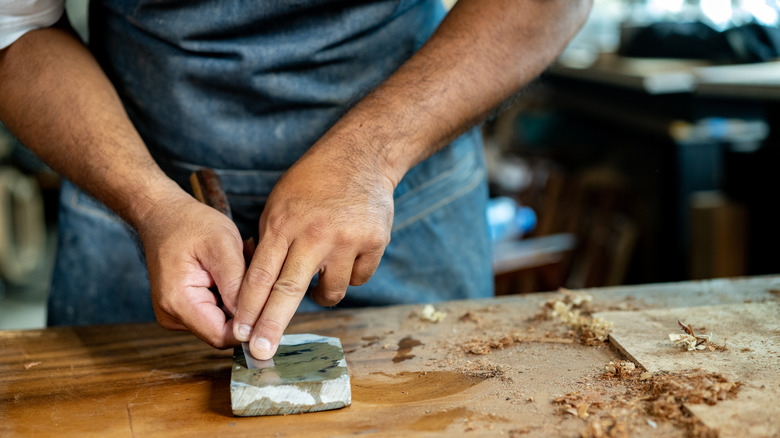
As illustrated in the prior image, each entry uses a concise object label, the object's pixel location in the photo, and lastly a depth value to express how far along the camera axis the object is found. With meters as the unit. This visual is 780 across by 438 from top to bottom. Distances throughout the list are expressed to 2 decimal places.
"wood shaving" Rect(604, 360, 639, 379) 0.88
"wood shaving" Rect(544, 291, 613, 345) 1.00
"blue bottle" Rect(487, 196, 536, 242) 3.45
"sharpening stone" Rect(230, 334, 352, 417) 0.81
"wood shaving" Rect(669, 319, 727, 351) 0.92
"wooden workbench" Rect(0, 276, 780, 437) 0.80
